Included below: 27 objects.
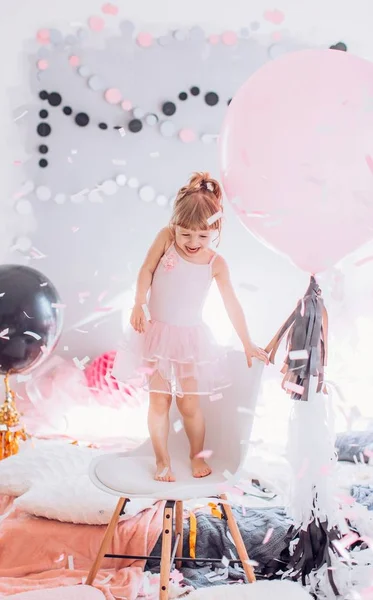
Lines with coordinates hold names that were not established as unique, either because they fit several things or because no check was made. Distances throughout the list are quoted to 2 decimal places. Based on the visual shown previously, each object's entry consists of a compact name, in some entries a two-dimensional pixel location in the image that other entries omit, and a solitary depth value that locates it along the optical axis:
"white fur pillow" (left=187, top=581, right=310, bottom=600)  1.72
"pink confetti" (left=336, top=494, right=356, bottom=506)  2.22
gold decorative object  2.62
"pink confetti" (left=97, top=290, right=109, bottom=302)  3.16
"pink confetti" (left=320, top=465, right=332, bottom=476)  1.80
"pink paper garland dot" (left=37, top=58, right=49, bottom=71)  3.03
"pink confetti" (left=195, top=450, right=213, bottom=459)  1.80
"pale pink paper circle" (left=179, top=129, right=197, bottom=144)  3.09
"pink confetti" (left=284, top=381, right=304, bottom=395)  1.80
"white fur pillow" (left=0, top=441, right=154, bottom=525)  2.04
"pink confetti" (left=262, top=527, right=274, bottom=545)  2.03
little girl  1.77
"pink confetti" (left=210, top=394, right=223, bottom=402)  1.87
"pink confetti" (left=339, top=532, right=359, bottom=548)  1.87
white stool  1.63
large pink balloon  1.61
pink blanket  1.88
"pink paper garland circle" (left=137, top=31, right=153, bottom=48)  3.04
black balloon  2.42
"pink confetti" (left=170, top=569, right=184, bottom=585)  1.92
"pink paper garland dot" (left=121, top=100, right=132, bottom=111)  3.06
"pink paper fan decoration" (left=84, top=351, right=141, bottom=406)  2.96
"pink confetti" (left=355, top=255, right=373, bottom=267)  3.13
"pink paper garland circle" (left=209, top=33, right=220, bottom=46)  3.06
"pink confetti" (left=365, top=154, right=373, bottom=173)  1.60
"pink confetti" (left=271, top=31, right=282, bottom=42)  3.08
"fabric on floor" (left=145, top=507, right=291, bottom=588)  1.97
